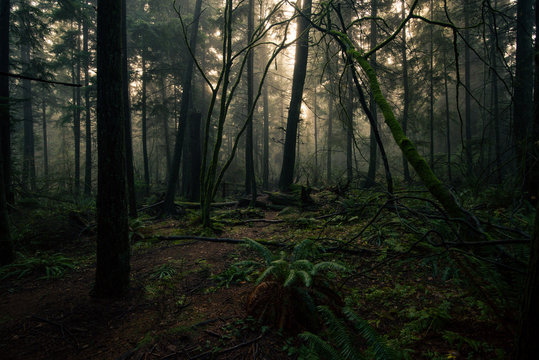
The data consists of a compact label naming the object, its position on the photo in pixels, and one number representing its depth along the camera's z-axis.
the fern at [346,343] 1.76
